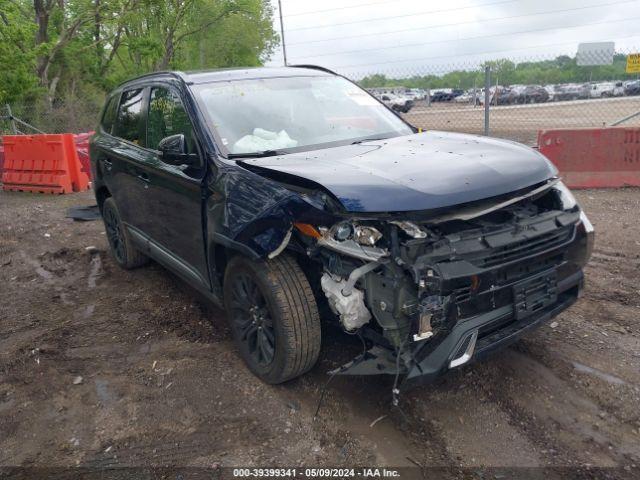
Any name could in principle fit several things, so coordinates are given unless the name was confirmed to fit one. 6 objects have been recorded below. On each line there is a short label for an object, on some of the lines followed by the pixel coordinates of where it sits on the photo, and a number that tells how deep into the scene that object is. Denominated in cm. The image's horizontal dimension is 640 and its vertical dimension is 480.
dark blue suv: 260
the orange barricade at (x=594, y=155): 751
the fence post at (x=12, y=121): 1405
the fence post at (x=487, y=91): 950
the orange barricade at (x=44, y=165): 1040
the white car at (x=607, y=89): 1779
